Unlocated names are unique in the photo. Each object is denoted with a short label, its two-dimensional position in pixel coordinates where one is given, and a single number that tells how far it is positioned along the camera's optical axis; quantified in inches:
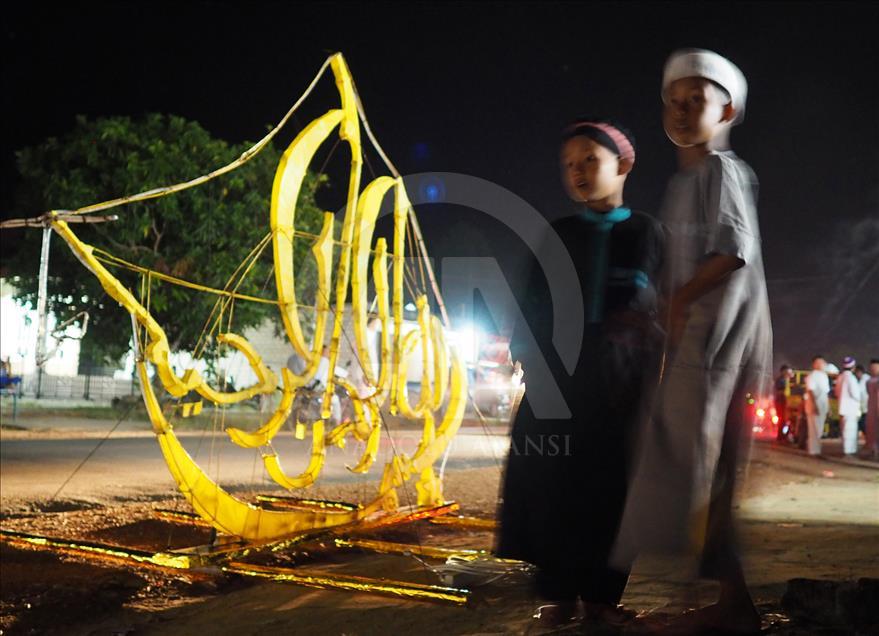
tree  612.1
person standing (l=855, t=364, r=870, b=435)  621.8
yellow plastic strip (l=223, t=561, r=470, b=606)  140.0
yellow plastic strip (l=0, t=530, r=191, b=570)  164.7
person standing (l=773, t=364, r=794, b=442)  678.5
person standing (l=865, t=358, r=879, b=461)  546.6
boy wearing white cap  95.7
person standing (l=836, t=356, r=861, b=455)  548.7
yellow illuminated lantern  175.2
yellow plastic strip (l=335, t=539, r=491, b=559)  183.9
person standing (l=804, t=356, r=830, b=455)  538.6
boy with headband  99.5
